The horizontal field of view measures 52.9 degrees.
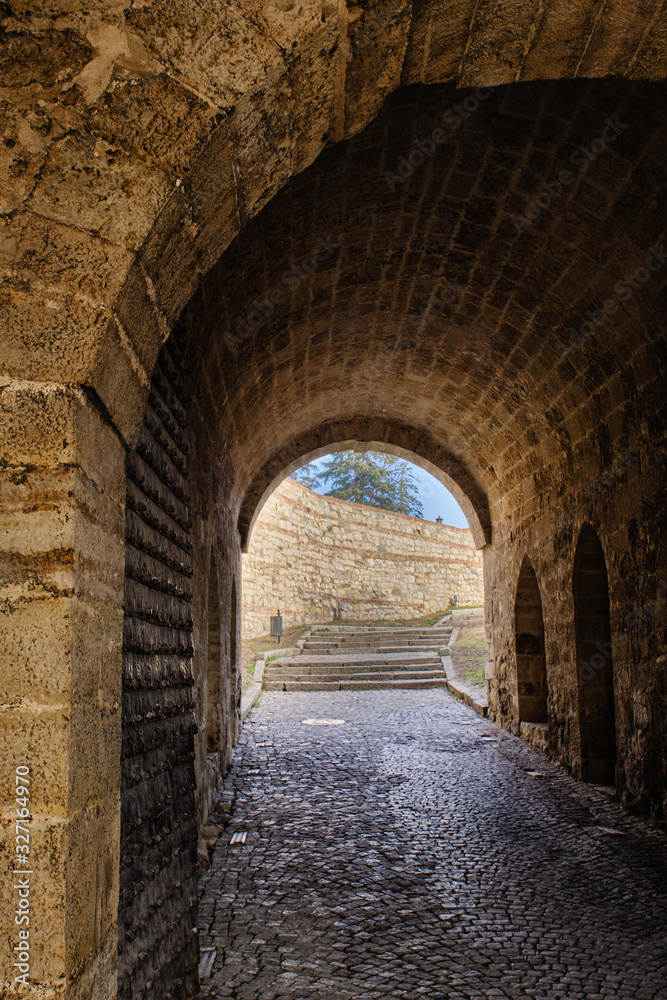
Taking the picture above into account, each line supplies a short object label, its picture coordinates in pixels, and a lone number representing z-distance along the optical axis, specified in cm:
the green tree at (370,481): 3181
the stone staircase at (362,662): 1255
